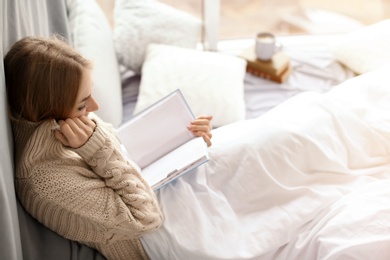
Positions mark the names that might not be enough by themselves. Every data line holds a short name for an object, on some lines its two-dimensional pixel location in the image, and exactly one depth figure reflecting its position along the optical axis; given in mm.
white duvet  1037
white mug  1860
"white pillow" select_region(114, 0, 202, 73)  1812
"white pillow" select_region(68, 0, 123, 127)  1446
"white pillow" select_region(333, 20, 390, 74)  1690
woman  895
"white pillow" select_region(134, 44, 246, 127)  1620
